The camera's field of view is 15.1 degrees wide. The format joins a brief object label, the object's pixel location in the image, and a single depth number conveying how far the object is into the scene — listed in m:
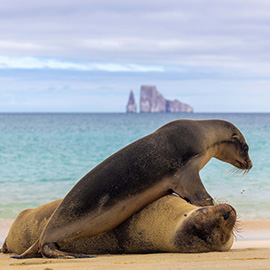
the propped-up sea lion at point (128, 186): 10.91
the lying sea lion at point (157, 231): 9.88
